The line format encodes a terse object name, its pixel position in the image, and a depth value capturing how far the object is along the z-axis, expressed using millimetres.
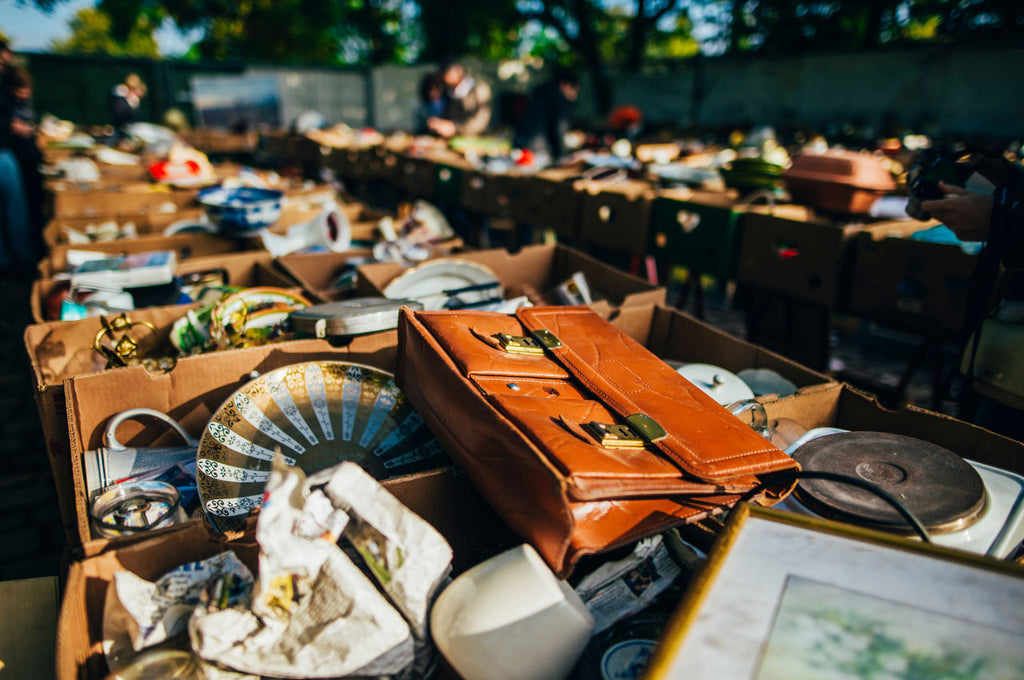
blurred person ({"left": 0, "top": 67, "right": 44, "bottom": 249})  5297
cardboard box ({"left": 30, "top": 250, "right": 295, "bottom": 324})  2658
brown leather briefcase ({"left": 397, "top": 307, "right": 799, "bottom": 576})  1003
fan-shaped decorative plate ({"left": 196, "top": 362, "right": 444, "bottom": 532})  1443
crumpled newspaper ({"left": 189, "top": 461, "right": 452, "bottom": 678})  932
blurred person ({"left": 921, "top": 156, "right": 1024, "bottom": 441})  1716
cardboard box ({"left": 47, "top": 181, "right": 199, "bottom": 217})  3939
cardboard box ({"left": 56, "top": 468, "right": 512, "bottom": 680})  992
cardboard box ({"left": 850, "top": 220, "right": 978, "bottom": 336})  2357
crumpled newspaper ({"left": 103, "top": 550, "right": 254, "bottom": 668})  997
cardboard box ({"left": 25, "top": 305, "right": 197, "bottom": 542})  1595
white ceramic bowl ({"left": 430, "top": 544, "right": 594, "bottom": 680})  951
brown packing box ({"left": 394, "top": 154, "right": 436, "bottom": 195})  5520
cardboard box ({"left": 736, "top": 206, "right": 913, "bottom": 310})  2658
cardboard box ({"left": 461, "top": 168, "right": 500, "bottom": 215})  4742
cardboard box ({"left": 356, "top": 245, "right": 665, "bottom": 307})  2410
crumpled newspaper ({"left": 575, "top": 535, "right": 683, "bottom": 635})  1088
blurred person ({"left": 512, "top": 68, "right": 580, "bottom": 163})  6137
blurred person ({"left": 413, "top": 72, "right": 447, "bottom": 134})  7438
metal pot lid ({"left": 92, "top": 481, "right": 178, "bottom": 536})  1180
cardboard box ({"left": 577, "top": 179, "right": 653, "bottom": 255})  3564
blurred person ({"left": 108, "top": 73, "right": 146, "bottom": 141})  8000
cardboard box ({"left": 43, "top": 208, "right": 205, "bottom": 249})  3437
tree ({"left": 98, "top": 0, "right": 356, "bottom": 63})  22797
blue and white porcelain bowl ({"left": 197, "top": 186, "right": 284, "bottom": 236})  3170
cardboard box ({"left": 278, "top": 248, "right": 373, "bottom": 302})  2769
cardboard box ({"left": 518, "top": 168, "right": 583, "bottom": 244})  4012
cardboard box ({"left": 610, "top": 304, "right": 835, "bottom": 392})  1853
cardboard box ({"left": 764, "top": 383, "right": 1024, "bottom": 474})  1420
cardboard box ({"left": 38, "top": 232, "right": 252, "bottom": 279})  2805
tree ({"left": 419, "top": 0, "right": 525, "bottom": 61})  20328
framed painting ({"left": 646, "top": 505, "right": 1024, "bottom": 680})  765
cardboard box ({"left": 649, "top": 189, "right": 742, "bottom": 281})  3127
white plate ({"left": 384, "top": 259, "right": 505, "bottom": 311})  2291
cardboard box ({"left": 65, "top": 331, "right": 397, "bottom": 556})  1542
